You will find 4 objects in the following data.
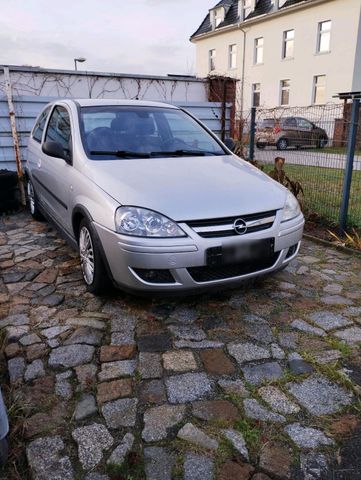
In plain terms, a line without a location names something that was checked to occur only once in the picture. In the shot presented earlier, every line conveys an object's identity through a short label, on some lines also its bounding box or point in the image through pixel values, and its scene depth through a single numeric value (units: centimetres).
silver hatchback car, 280
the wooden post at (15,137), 618
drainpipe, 2848
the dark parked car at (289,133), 544
